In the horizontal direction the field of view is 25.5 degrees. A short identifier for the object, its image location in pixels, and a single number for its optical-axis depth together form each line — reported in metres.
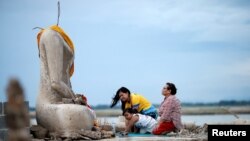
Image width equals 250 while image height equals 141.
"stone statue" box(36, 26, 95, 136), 9.38
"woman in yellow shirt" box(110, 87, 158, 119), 11.01
